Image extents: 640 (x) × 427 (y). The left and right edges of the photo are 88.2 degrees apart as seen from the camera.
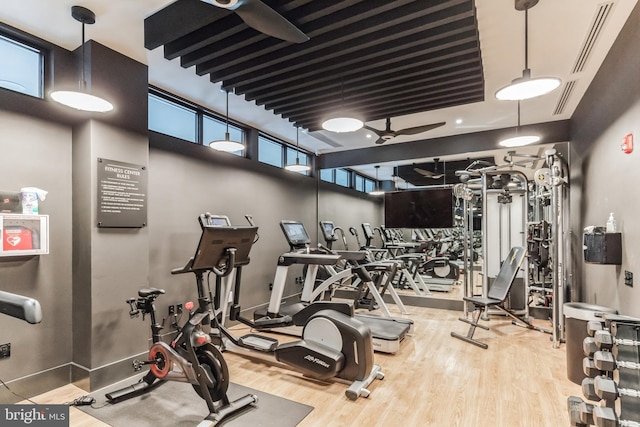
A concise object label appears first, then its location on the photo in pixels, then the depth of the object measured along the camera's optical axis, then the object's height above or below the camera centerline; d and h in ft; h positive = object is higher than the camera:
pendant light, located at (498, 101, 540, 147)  13.80 +3.15
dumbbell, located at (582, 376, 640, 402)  5.20 -2.82
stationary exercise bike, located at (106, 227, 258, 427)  8.57 -3.70
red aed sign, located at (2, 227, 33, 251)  9.00 -0.62
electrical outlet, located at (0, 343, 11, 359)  9.27 -3.78
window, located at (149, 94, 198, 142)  14.08 +4.42
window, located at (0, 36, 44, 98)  9.77 +4.56
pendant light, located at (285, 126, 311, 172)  18.56 +2.74
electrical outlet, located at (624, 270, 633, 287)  9.09 -1.80
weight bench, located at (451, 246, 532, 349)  14.67 -3.76
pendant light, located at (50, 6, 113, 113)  8.44 +3.10
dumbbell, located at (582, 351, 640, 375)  5.35 -2.43
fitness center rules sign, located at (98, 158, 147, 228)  10.56 +0.74
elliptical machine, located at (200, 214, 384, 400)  10.13 -4.32
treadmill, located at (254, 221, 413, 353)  13.11 -3.72
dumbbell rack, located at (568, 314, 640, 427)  5.16 -2.68
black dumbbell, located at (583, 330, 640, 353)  5.46 -2.12
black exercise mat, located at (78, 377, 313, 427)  8.45 -5.30
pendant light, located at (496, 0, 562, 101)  8.19 +3.31
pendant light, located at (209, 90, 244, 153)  13.78 +3.00
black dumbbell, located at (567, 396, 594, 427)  5.50 -3.38
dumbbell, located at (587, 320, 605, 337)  5.78 -1.98
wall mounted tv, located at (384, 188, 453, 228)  21.88 +0.45
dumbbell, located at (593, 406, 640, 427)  5.05 -3.18
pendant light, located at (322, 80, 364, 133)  12.19 +3.60
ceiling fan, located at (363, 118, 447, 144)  14.92 +3.96
